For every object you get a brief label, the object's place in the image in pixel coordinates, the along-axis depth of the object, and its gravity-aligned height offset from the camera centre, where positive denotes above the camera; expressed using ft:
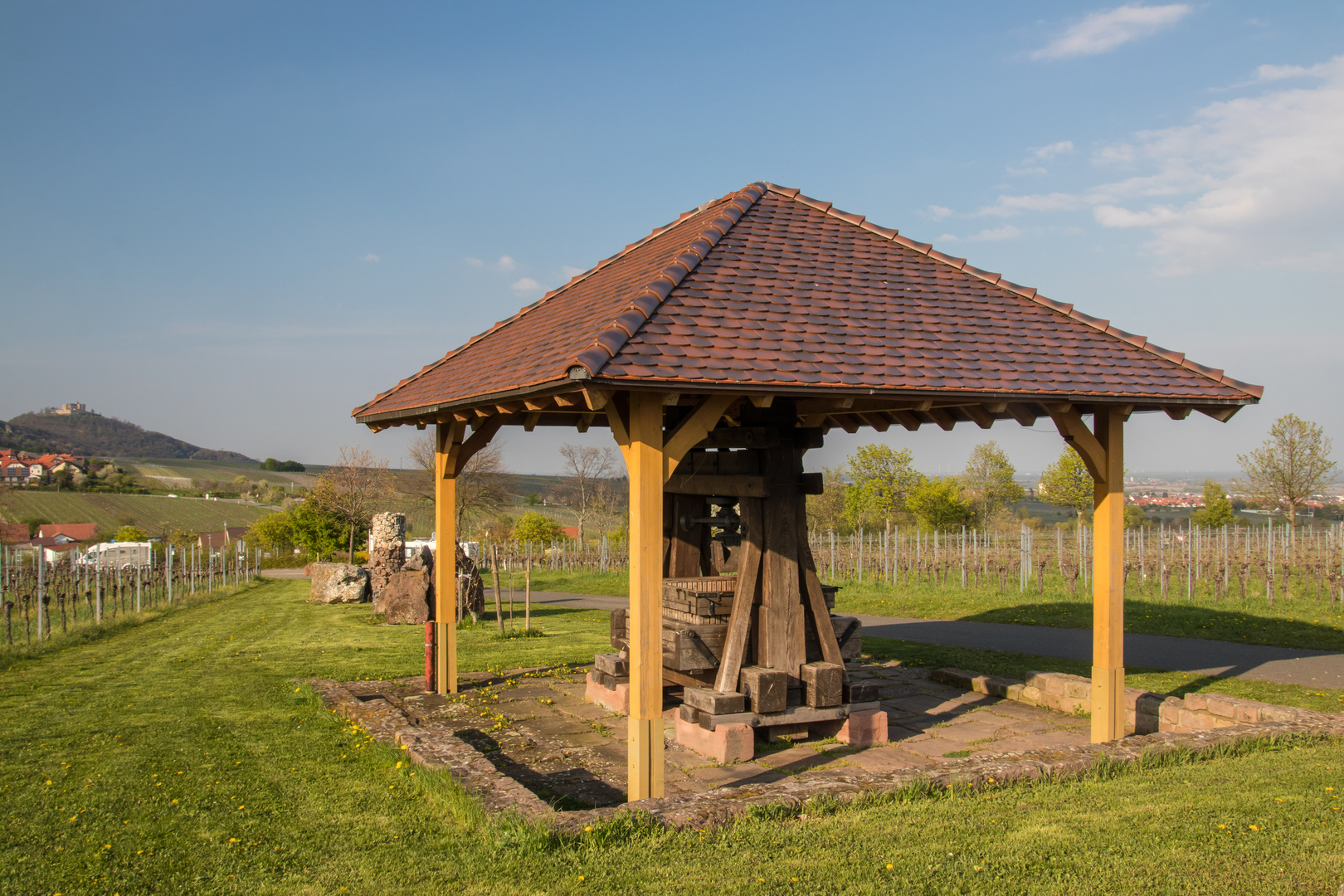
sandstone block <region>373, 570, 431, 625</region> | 55.01 -7.75
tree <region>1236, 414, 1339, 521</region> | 124.57 +0.92
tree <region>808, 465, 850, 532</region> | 168.66 -5.64
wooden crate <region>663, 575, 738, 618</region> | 23.29 -3.23
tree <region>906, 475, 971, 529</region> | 141.38 -4.75
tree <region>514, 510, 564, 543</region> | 127.13 -7.39
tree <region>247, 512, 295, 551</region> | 127.34 -7.90
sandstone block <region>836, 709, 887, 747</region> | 22.47 -6.65
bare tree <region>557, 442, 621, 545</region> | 162.00 -1.63
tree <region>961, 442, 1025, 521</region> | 162.61 -0.48
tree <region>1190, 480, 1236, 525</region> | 149.18 -5.80
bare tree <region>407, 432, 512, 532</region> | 121.39 -0.33
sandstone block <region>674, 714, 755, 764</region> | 20.65 -6.46
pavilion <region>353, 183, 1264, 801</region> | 16.52 +2.44
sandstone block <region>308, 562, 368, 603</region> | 68.28 -8.48
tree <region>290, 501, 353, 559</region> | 100.07 -5.90
